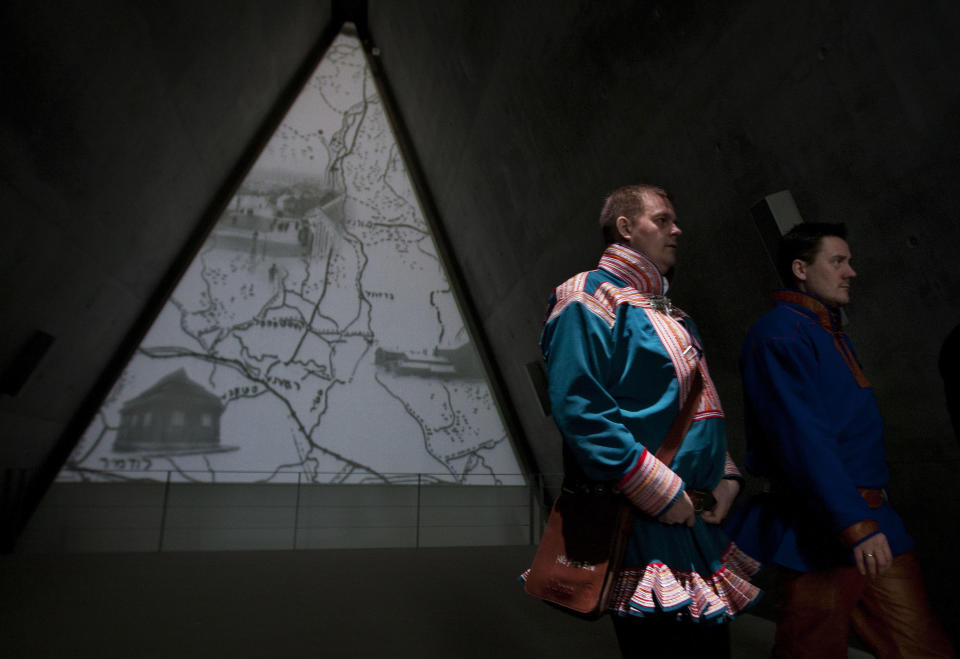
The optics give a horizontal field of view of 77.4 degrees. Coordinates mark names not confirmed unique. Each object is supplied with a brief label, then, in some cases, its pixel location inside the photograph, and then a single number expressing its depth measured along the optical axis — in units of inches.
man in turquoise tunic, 32.6
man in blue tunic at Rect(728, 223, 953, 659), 41.0
